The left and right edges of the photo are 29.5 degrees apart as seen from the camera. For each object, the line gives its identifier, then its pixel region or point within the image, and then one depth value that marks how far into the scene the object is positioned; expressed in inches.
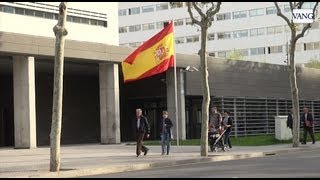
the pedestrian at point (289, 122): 1270.9
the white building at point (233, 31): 3577.8
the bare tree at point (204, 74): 932.6
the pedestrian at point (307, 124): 1235.4
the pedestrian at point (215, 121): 1036.5
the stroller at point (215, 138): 1033.5
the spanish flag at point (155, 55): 1083.3
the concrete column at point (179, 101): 1535.4
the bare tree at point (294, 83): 1145.4
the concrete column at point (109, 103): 1405.0
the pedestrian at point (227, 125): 1066.0
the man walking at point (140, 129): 916.4
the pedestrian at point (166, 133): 964.6
